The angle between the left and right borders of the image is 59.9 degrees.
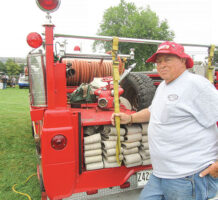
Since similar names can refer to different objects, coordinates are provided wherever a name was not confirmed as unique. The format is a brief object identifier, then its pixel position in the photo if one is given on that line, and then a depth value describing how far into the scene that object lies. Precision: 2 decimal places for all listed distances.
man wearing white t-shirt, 1.41
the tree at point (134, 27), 27.73
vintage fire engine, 1.74
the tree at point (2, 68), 52.75
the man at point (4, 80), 23.83
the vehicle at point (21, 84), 25.15
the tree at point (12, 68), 45.28
